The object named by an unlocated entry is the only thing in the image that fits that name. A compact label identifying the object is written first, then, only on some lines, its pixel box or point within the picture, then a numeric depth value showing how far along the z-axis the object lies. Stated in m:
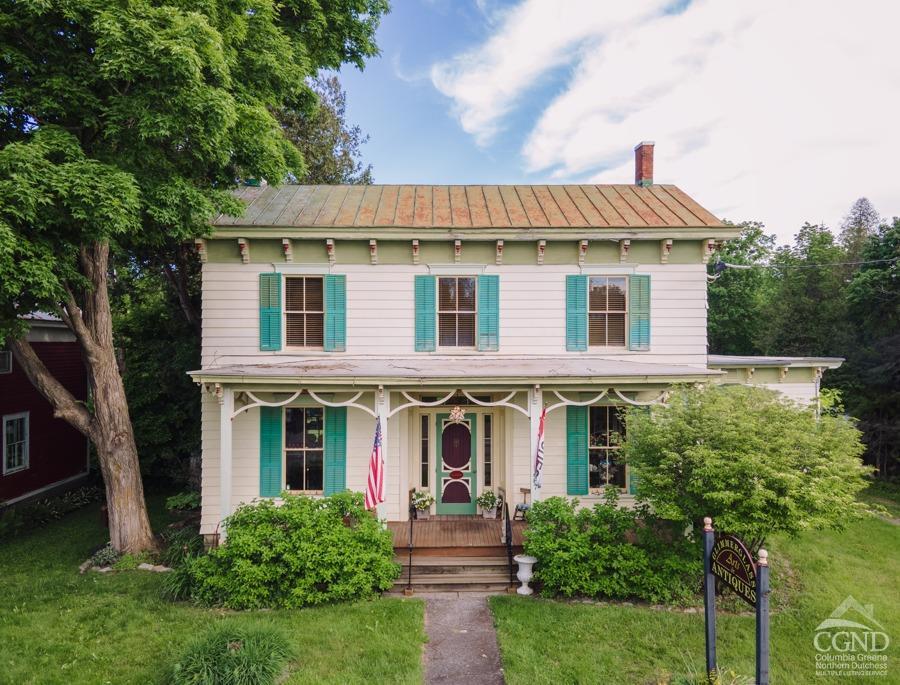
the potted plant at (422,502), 10.20
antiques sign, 4.83
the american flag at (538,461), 8.56
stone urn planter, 7.86
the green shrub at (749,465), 6.68
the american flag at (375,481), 7.93
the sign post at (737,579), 4.56
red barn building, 12.92
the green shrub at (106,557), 9.27
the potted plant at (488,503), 10.22
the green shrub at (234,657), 5.38
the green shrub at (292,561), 7.51
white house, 10.05
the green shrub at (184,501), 10.97
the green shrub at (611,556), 7.61
